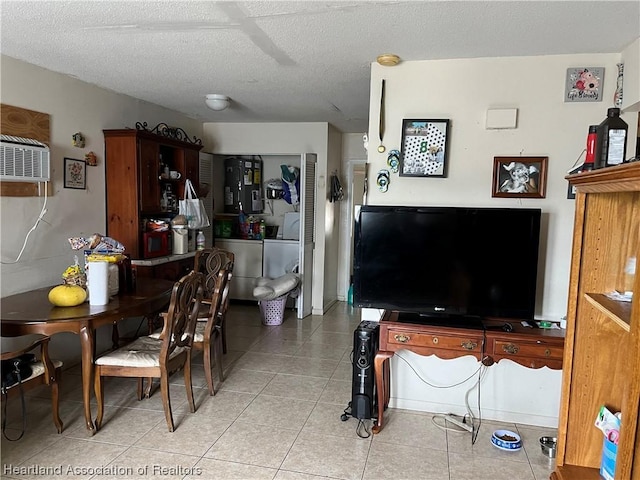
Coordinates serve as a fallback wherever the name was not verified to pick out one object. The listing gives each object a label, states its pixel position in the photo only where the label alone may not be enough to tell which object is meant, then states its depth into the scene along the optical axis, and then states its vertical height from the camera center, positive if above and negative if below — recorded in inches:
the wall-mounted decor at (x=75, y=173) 138.9 +8.5
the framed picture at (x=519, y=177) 111.0 +9.6
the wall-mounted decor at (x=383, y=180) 119.6 +8.2
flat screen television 105.3 -11.3
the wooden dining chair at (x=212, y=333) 127.8 -37.5
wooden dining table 96.5 -25.6
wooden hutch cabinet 153.5 +7.3
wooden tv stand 100.7 -29.5
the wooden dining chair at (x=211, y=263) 167.9 -22.1
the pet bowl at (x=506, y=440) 101.8 -51.5
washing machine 229.5 -25.5
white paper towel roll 107.9 -19.3
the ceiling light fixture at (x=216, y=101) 157.5 +36.7
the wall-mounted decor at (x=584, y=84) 106.4 +31.6
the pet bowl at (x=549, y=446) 99.9 -51.2
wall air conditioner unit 113.7 +10.2
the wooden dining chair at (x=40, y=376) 92.7 -38.8
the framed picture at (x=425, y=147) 114.7 +16.7
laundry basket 202.2 -46.1
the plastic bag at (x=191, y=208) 182.4 -1.4
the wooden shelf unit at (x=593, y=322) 58.8 -14.0
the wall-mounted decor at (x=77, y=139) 141.4 +19.2
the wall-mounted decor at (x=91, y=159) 146.9 +13.9
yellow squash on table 106.5 -22.6
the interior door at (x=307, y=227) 204.6 -8.7
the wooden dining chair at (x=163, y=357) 105.3 -36.4
